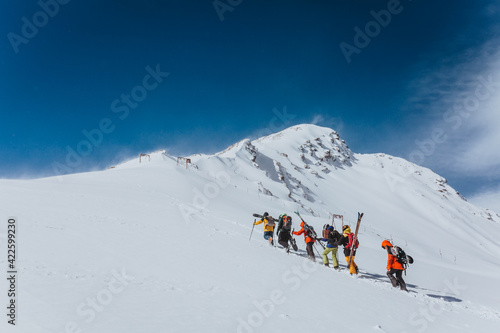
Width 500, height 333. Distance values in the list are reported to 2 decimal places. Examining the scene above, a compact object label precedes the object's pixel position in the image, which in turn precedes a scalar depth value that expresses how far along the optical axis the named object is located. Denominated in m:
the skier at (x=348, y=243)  11.68
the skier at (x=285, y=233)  13.39
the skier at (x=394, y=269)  10.49
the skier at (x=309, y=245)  12.66
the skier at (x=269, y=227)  14.46
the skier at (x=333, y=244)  11.98
